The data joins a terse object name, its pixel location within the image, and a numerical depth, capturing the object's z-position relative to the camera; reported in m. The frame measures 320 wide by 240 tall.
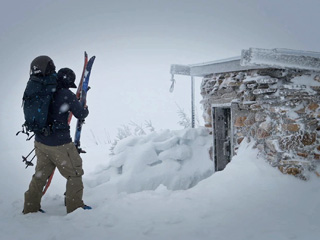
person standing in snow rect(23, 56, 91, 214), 3.44
